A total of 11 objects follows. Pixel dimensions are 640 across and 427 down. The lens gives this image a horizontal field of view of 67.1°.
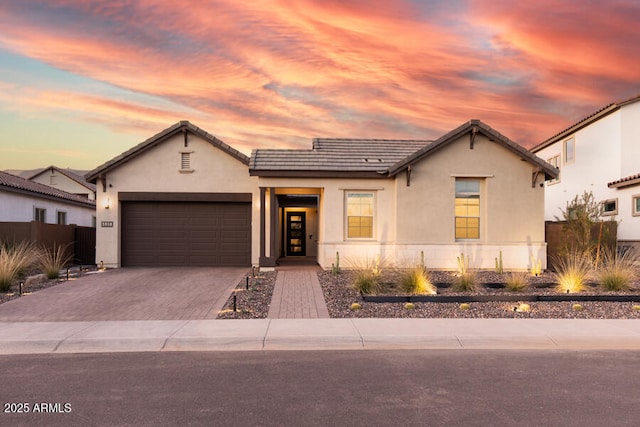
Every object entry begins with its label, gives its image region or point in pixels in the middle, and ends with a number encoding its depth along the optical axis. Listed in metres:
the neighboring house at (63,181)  45.81
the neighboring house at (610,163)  22.17
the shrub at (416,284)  12.62
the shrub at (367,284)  12.51
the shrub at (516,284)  12.97
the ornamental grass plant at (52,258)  15.66
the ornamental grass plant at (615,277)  13.09
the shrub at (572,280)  13.17
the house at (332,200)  18.23
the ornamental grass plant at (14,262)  13.28
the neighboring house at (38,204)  22.28
